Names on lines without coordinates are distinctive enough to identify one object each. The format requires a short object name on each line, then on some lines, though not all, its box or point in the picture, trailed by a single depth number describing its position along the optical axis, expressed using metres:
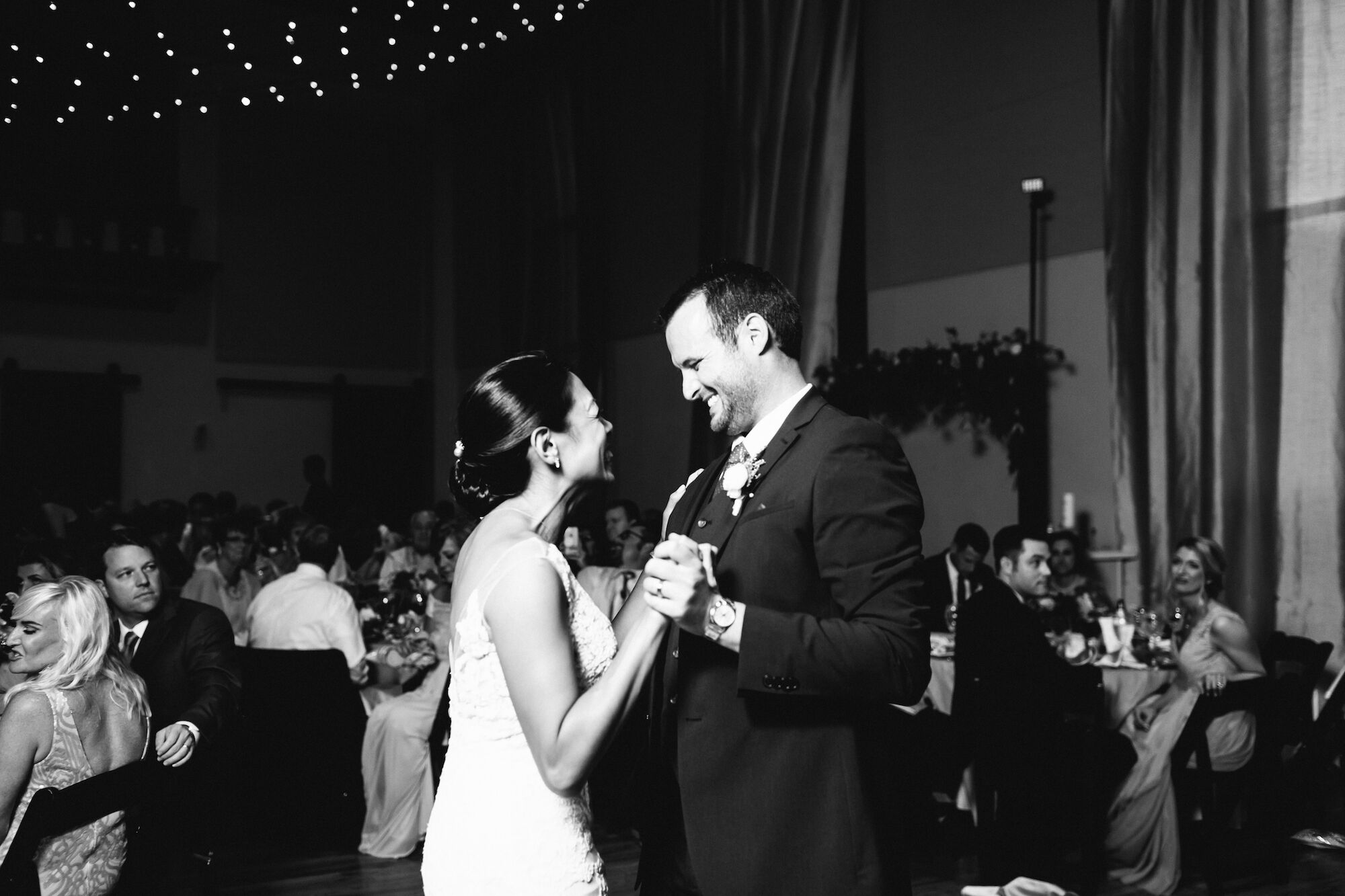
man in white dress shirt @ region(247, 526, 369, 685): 5.16
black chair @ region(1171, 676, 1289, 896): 4.38
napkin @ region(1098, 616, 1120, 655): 5.22
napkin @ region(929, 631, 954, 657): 5.24
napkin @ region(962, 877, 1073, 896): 3.63
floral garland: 7.32
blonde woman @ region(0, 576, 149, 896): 2.69
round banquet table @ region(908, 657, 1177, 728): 4.89
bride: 1.68
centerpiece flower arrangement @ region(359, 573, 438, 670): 5.18
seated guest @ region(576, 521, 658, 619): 5.52
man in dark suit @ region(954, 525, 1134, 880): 4.22
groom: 1.58
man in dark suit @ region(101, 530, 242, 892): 3.74
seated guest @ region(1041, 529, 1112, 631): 5.54
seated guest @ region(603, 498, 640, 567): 8.13
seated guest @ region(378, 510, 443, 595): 6.65
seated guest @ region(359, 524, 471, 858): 4.84
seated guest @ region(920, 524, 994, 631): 6.71
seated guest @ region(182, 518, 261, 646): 6.37
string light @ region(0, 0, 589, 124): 11.36
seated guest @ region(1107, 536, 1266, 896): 4.43
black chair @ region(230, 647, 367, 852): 4.75
